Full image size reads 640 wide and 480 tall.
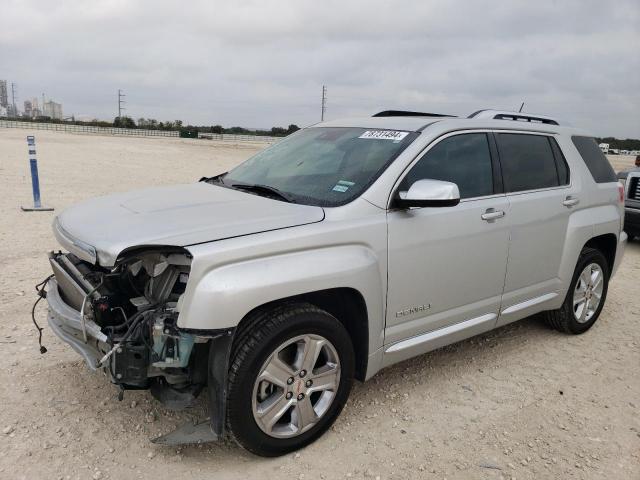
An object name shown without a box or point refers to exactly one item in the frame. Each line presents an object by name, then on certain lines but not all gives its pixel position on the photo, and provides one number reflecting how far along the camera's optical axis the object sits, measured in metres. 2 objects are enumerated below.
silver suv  2.54
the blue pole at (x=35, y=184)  8.98
